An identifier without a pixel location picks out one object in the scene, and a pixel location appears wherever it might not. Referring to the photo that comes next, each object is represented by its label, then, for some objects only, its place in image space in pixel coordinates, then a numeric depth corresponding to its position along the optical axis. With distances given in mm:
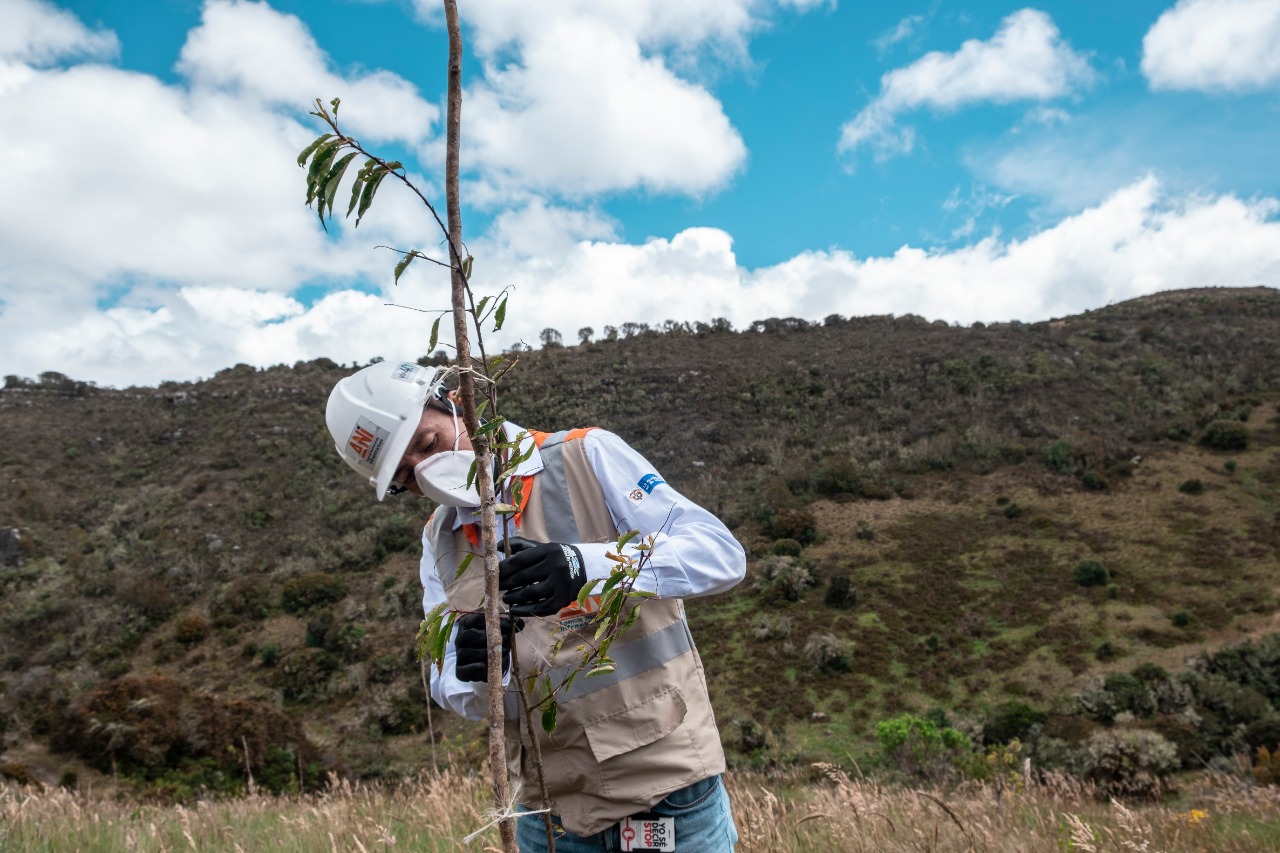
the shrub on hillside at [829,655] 16578
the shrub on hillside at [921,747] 10758
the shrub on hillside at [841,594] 19297
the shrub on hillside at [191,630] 21531
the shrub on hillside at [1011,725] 13102
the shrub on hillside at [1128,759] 10539
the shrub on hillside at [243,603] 22594
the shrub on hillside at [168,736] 11336
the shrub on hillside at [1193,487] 22859
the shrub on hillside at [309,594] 22766
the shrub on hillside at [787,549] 22016
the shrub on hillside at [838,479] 26188
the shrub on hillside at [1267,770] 7672
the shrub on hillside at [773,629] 18109
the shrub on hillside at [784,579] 19983
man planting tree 1550
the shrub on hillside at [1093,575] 18750
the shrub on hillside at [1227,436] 25406
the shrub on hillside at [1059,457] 25484
